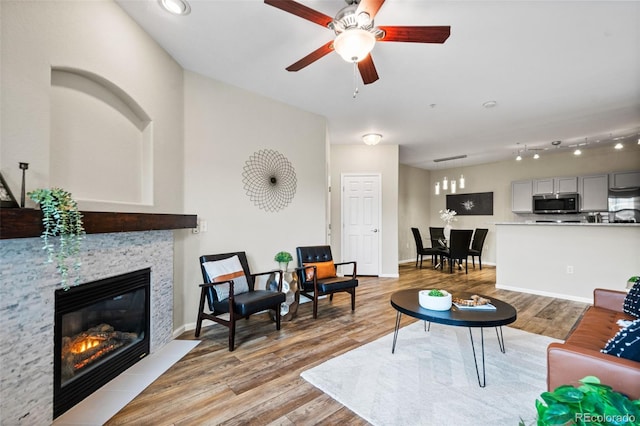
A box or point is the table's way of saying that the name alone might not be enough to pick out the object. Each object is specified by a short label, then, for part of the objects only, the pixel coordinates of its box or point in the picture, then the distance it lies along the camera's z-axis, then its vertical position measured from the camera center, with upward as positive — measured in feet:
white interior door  18.92 -0.47
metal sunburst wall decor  11.40 +1.52
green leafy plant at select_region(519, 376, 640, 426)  2.93 -2.15
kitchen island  12.71 -2.24
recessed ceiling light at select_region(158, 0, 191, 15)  6.65 +5.14
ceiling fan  5.44 +3.85
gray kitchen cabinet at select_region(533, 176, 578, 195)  19.72 +2.07
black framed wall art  24.58 +0.94
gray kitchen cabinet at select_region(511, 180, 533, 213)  21.59 +1.36
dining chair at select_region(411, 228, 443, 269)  21.83 -2.83
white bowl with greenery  7.20 -2.29
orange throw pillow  12.16 -2.43
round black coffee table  6.46 -2.52
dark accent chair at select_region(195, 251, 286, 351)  8.20 -2.72
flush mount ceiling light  16.11 +4.45
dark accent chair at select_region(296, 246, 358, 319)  11.06 -2.78
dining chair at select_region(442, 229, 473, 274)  19.90 -2.20
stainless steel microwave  19.40 +0.71
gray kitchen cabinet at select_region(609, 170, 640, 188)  17.29 +2.15
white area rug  5.57 -4.04
